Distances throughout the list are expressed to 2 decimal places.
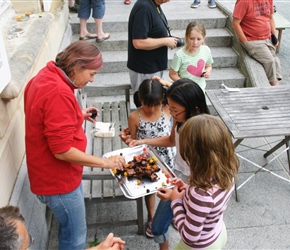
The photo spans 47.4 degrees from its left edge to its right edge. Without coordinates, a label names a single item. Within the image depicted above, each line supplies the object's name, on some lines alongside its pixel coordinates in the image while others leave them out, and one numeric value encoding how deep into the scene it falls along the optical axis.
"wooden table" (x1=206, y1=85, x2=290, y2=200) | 3.18
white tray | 2.40
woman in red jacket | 1.93
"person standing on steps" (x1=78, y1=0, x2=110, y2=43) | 5.30
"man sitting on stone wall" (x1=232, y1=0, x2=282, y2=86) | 4.94
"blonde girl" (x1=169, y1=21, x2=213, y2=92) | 3.78
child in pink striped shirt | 1.70
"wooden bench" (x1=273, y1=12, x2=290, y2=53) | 6.32
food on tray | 2.49
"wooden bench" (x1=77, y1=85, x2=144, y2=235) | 2.86
